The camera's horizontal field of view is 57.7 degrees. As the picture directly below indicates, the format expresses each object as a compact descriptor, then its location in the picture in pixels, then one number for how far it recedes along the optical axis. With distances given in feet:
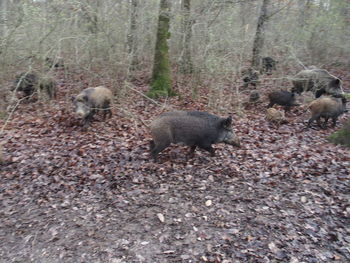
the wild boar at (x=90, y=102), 33.17
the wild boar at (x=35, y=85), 39.70
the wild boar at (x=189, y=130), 24.99
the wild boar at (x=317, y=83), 41.04
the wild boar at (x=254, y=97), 41.06
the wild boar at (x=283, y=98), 38.14
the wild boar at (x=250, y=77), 41.83
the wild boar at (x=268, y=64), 48.34
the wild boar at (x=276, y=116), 35.12
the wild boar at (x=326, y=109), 32.94
